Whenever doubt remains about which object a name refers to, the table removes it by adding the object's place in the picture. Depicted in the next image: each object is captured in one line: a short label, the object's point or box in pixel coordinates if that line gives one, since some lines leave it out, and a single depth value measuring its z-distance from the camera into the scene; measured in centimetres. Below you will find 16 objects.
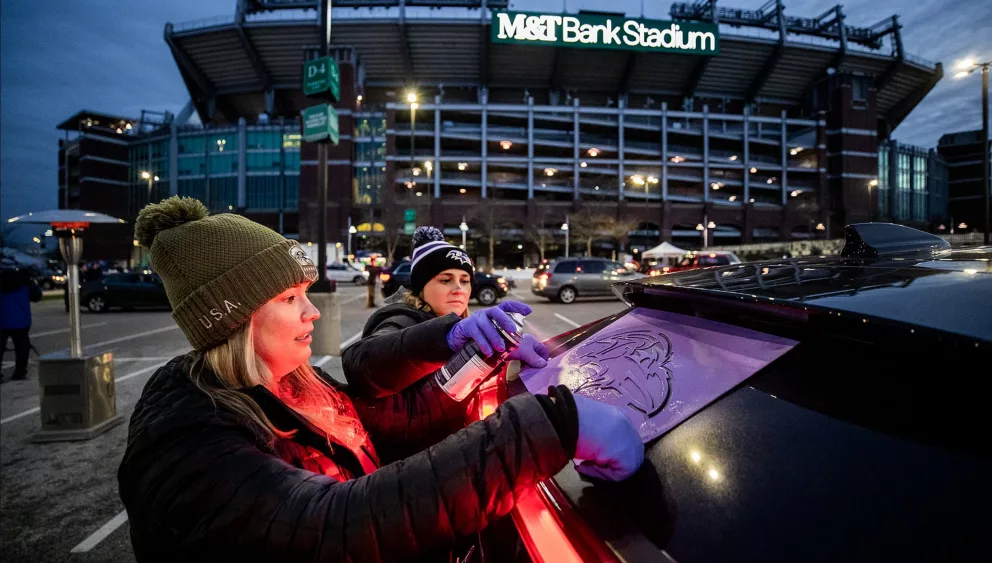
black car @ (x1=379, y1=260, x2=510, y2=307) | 1691
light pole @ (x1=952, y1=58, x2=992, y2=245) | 1472
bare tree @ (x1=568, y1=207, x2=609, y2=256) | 4662
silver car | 1720
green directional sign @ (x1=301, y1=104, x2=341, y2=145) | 861
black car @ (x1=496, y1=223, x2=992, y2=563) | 75
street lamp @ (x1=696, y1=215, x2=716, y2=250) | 5081
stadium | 4778
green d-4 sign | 873
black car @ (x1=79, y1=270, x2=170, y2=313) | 1591
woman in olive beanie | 84
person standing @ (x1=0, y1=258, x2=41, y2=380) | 673
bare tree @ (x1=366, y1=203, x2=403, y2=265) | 4328
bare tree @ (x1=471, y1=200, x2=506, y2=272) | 4603
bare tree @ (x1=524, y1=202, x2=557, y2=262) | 4700
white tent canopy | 3631
